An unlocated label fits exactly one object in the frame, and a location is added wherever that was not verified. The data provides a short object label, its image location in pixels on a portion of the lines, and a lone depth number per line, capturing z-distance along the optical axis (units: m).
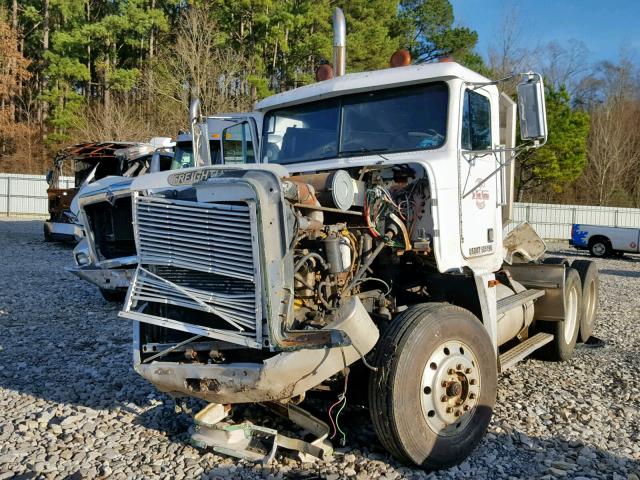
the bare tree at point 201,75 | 28.27
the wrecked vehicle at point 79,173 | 17.19
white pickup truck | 23.08
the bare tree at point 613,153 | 44.03
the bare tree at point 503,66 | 26.72
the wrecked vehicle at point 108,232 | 6.73
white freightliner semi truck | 3.56
